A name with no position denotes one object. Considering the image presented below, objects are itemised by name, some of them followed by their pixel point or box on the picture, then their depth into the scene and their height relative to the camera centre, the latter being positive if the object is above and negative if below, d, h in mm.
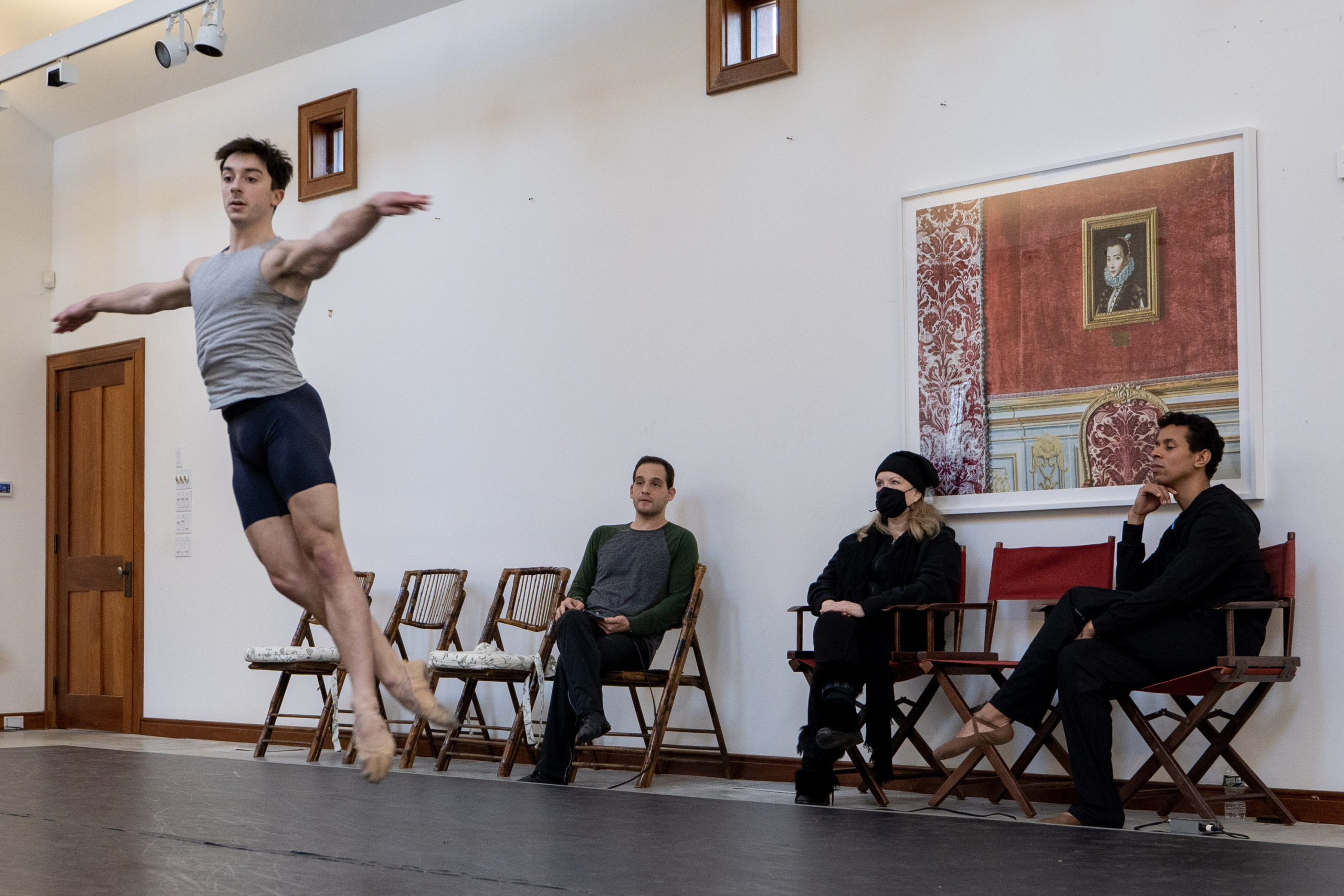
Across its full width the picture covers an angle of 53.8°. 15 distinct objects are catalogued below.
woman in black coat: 4086 -431
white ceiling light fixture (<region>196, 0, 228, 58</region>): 5434 +1803
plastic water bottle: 3859 -951
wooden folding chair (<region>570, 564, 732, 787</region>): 4734 -802
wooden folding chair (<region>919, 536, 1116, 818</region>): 3947 -408
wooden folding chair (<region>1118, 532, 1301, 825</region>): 3564 -675
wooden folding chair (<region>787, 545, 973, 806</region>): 4156 -793
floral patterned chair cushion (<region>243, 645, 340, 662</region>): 5789 -802
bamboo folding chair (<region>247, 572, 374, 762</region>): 5816 -922
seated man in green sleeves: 4684 -511
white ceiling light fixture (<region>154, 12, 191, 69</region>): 5645 +1820
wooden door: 7496 -372
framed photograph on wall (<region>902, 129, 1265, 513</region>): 4137 +489
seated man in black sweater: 3619 -483
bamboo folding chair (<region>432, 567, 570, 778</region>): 5203 -621
